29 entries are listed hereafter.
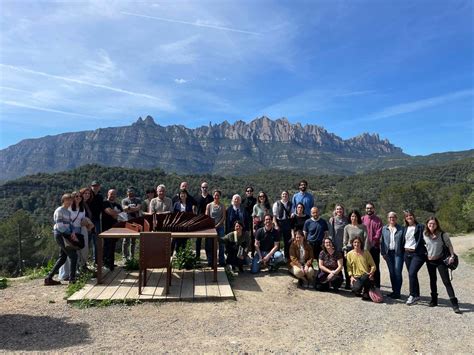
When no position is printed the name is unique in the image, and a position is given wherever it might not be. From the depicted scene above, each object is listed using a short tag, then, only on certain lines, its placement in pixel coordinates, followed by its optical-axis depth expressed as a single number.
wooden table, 5.94
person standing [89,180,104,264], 7.18
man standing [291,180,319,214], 7.80
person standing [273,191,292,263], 7.79
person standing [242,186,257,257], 7.84
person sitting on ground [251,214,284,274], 7.43
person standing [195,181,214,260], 7.84
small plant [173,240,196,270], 7.38
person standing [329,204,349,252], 6.93
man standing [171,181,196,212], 7.69
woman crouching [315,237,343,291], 6.54
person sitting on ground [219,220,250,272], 7.36
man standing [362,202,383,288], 6.57
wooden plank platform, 5.64
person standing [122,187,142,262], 7.78
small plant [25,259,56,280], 7.25
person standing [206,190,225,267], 7.57
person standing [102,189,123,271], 7.21
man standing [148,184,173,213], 7.39
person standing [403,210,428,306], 6.09
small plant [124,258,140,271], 7.29
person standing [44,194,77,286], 6.11
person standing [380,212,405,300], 6.30
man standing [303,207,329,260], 7.05
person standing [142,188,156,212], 8.04
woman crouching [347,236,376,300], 6.17
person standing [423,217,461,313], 5.92
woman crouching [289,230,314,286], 6.73
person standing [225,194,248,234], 7.65
